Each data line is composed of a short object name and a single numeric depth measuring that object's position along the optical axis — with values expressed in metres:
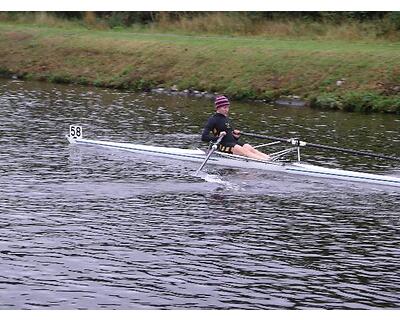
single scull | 23.94
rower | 26.19
